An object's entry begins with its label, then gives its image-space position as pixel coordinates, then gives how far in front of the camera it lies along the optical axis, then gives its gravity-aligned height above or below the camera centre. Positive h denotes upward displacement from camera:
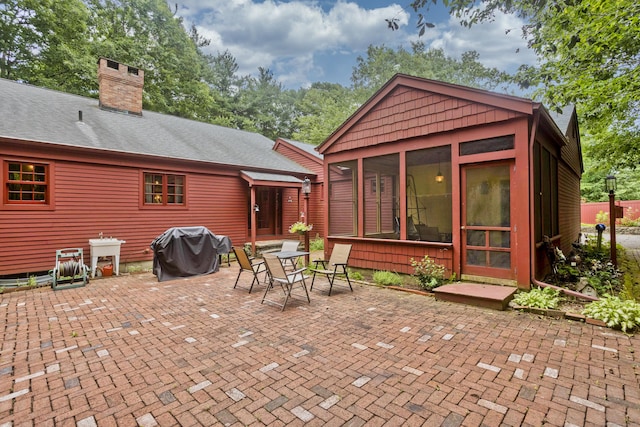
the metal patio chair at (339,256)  6.11 -0.84
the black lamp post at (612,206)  6.84 +0.16
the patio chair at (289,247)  7.79 -0.80
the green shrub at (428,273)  5.79 -1.15
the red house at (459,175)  5.17 +0.84
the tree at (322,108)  25.48 +10.16
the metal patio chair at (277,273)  4.98 -0.97
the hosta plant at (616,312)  3.77 -1.30
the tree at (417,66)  27.61 +14.07
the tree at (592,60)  5.01 +3.17
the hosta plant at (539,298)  4.47 -1.29
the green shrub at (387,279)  6.26 -1.33
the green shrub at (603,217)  19.00 -0.24
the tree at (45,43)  14.93 +8.99
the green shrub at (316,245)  12.16 -1.21
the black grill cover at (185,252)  7.35 -0.92
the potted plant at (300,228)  8.57 -0.36
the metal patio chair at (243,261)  5.98 -0.90
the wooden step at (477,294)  4.62 -1.29
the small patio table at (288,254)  6.20 -0.83
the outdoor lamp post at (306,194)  8.31 +0.63
